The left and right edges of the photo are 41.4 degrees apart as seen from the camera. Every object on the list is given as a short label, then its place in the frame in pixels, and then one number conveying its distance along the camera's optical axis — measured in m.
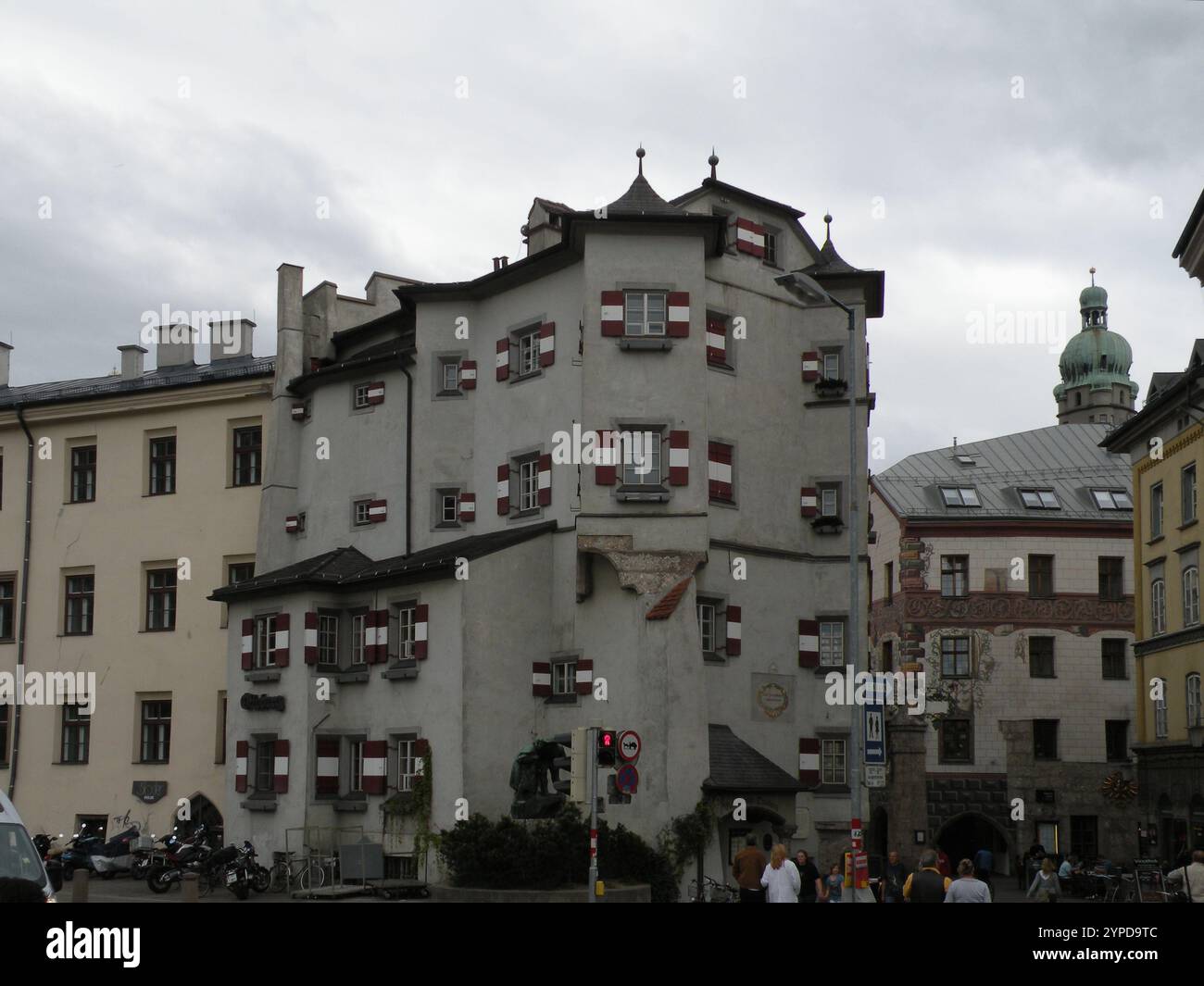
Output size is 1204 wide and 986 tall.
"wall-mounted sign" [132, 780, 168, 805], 46.38
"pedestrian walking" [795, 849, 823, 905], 28.56
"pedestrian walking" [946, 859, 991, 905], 19.35
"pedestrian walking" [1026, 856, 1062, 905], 33.12
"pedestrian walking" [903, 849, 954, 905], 21.23
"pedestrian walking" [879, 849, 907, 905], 33.78
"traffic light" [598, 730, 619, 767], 24.88
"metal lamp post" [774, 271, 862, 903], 28.31
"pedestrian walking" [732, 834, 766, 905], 24.12
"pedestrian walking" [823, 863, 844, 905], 29.55
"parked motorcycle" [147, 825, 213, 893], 37.62
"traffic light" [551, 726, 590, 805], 24.84
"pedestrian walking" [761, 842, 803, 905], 22.00
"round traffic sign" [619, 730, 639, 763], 25.05
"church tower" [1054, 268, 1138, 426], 124.75
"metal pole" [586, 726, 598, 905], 24.42
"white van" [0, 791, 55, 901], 17.58
